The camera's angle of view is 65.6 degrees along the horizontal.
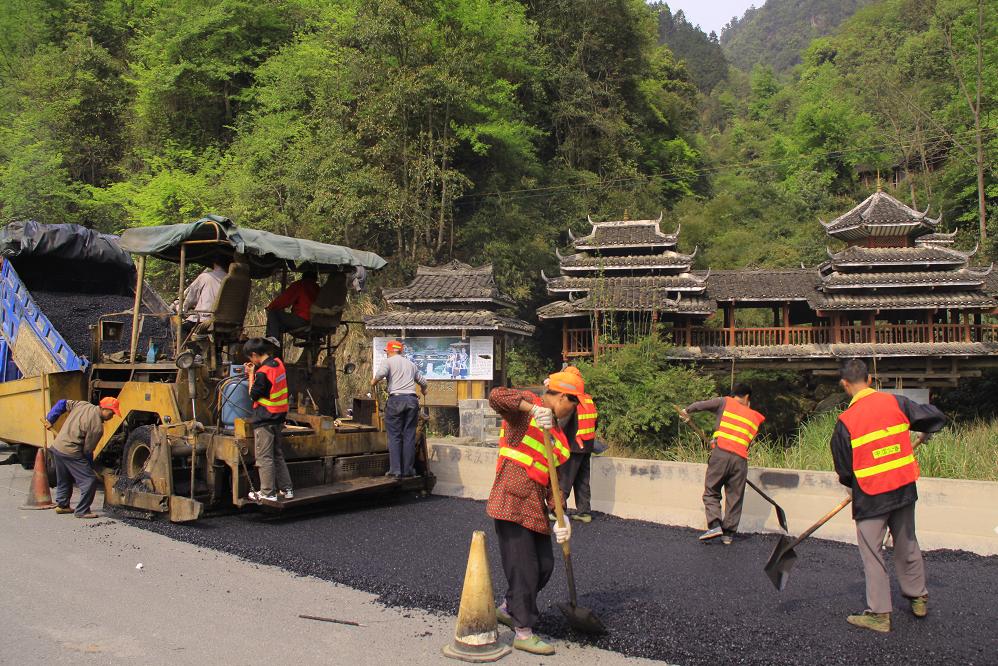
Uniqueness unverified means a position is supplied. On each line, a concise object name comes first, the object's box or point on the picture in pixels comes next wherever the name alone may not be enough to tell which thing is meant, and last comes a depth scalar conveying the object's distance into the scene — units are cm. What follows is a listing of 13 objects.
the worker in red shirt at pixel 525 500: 439
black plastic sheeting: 1055
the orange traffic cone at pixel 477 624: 423
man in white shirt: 782
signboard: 2030
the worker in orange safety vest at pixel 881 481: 473
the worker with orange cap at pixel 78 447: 802
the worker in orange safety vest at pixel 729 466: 672
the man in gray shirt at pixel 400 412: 842
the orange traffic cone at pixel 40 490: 857
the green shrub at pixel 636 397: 1277
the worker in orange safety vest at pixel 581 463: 750
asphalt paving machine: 743
